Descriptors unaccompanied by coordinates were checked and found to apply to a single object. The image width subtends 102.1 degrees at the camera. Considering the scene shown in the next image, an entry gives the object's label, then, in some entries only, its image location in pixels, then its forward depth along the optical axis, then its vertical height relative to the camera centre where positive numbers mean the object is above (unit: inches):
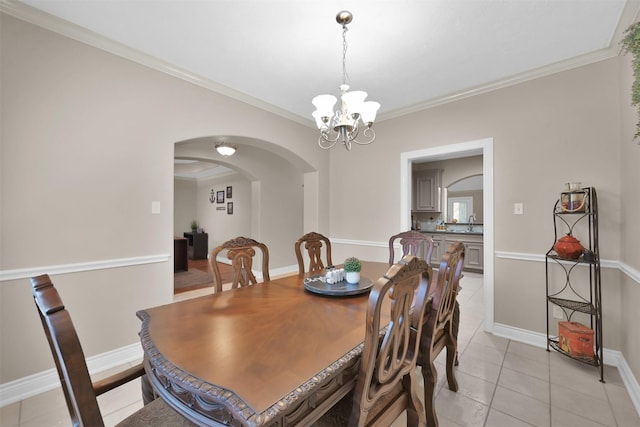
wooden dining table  29.3 -19.8
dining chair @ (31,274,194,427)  27.6 -14.4
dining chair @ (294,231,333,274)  95.7 -12.6
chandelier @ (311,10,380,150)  72.2 +30.6
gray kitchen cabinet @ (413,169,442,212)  240.8 +23.9
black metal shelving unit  84.2 -22.3
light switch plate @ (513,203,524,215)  103.7 +2.5
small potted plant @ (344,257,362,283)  69.8 -14.9
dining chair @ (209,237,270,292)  72.9 -12.8
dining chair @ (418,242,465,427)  54.0 -23.6
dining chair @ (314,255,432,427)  35.4 -23.4
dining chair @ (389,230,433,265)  101.2 -10.6
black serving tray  63.6 -18.6
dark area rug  177.5 -48.3
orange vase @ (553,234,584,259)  84.1 -10.8
